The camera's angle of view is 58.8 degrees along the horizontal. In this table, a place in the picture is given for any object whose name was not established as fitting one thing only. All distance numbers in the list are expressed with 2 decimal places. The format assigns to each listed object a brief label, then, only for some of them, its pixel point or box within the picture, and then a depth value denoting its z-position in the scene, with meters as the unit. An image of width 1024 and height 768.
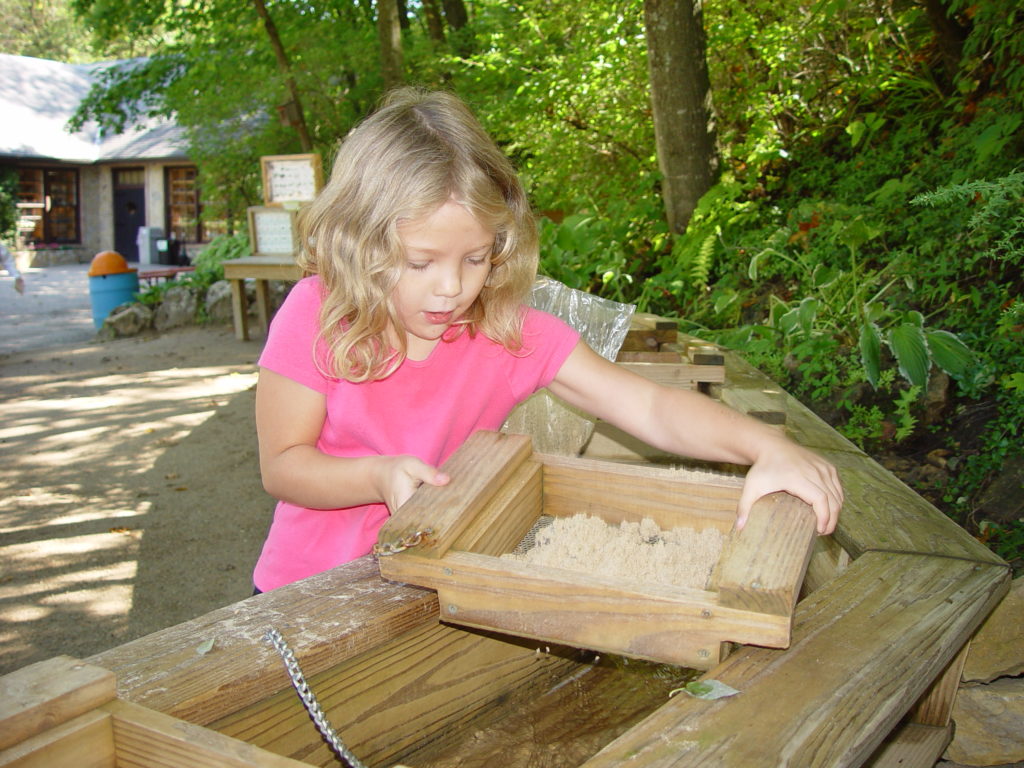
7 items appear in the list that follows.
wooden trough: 1.10
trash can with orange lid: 12.70
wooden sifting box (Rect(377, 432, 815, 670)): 1.22
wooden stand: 9.43
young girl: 1.73
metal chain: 1.08
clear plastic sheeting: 3.10
